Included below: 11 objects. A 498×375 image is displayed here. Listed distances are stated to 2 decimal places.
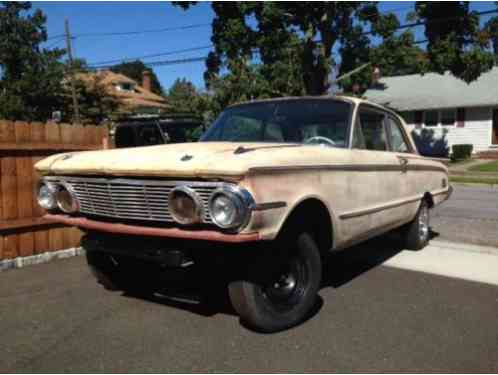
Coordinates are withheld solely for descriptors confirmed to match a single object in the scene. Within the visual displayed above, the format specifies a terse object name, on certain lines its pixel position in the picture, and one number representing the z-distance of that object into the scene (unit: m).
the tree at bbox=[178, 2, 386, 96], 19.27
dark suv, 9.87
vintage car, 3.09
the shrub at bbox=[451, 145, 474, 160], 24.88
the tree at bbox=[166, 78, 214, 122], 25.81
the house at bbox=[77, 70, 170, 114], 33.53
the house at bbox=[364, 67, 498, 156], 26.03
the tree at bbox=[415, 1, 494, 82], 18.12
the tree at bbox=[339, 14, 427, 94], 19.59
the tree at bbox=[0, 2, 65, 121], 32.06
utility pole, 29.78
